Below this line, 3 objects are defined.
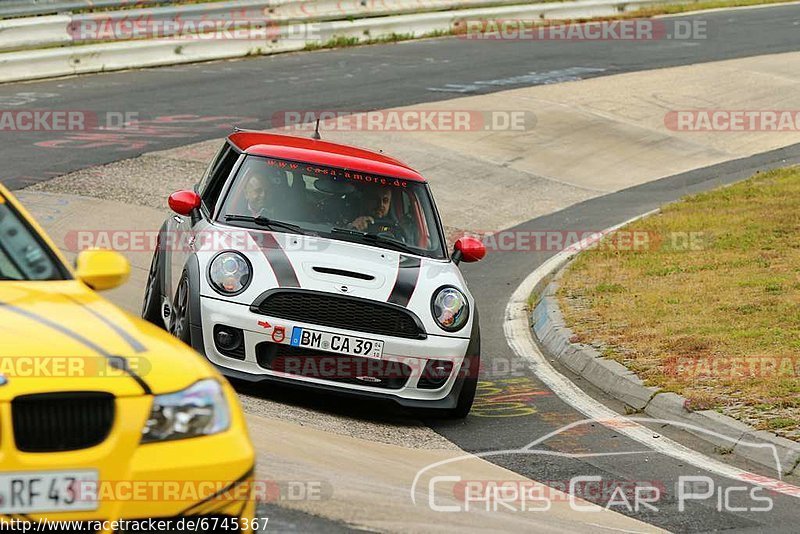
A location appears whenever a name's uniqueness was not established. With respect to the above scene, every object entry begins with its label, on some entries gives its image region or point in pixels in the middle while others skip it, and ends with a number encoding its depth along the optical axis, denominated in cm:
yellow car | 868
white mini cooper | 1658
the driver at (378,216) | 1855
